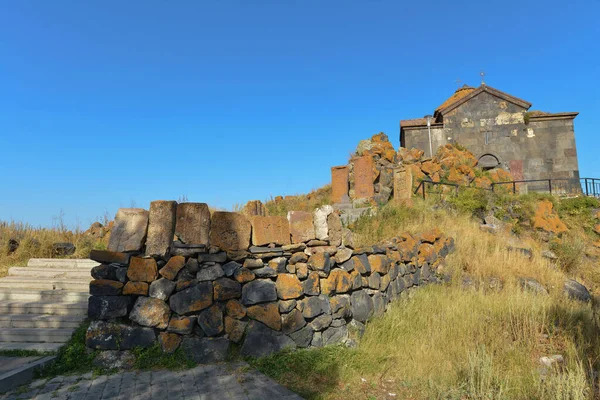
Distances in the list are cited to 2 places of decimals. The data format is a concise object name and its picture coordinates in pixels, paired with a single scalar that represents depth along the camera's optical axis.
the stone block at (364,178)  12.71
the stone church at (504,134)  20.84
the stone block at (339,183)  13.32
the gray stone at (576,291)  6.99
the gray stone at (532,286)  6.83
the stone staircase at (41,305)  4.49
